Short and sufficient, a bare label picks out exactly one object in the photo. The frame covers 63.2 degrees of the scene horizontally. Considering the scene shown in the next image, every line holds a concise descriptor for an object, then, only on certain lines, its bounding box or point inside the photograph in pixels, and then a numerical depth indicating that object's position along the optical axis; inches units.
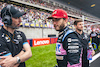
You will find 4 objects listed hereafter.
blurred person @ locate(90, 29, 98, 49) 286.1
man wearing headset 42.5
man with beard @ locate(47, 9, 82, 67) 45.2
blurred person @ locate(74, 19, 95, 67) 94.8
